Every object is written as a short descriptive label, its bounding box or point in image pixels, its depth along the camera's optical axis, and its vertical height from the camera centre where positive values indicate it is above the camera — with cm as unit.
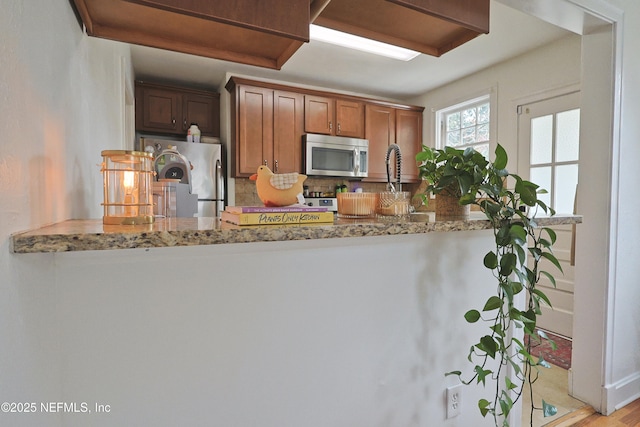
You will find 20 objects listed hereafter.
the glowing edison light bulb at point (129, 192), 81 +1
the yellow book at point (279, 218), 77 -5
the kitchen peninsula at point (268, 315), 74 -33
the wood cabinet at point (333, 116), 363 +92
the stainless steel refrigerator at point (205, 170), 311 +27
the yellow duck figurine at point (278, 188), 89 +3
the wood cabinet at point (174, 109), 329 +92
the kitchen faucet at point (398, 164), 121 +13
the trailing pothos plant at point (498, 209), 106 -3
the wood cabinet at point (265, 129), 327 +70
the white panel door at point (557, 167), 274 +28
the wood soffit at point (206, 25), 82 +48
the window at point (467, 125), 348 +83
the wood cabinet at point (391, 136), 398 +77
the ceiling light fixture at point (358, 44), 244 +122
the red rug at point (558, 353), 236 -115
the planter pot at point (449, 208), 120 -3
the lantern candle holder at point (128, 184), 78 +3
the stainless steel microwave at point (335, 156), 354 +47
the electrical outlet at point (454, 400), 126 -77
